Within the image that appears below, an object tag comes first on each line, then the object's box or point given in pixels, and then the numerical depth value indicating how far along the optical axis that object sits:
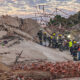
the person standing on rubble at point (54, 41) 23.46
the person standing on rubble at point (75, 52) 17.80
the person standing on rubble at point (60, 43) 22.66
